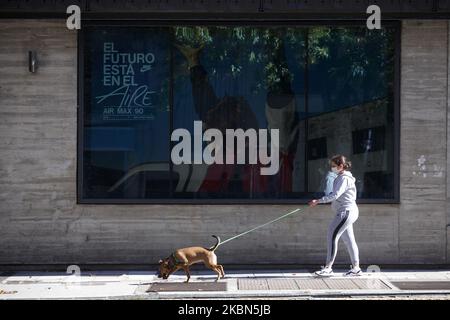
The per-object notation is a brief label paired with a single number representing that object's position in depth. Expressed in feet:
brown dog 40.65
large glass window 45.34
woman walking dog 41.75
